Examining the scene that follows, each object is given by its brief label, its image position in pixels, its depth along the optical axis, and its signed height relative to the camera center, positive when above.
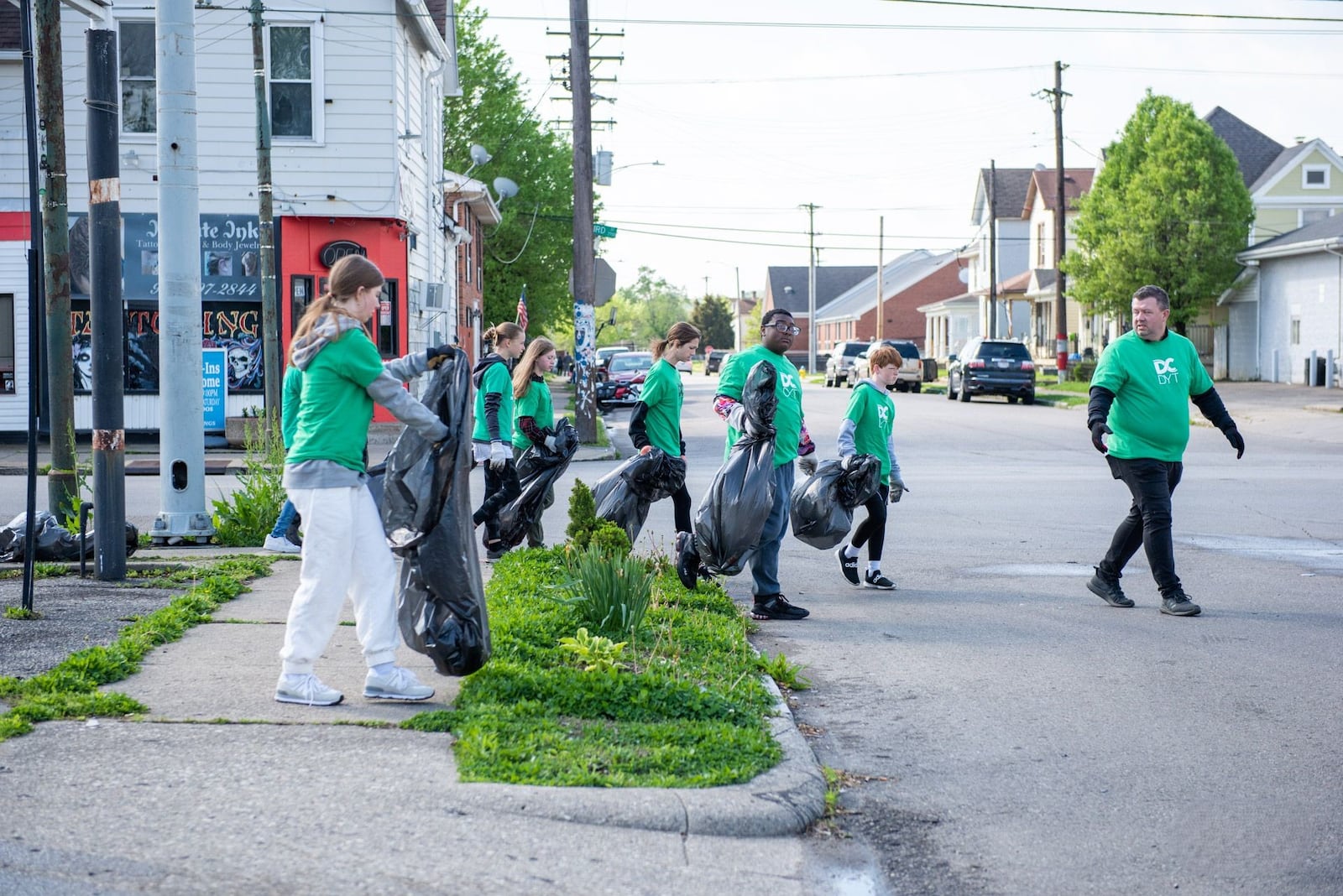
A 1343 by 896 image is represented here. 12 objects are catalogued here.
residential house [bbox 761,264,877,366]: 124.31 +8.36
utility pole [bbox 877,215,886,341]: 79.06 +7.20
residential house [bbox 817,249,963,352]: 97.38 +5.78
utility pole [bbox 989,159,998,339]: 57.09 +4.62
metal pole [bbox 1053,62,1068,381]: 46.31 +4.73
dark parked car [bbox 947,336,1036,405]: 39.28 +0.23
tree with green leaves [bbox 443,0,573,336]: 46.97 +7.23
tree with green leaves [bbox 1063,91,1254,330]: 44.66 +5.09
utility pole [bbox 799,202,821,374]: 79.19 +5.12
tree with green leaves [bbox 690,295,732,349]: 135.88 +5.86
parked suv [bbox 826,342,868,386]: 58.88 +0.75
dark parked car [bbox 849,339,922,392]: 48.94 +0.30
